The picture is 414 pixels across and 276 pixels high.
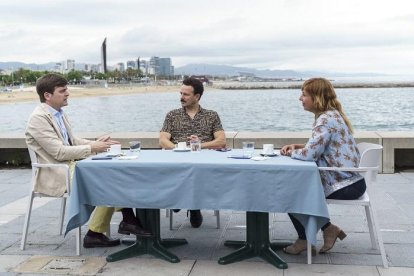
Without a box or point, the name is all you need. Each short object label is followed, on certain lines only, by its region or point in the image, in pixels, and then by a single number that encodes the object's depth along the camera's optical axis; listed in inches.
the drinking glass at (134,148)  172.9
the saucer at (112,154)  169.6
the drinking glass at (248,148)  168.4
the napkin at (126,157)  162.1
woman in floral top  155.6
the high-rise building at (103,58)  6230.3
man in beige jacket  174.4
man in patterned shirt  207.5
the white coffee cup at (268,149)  167.2
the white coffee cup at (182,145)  179.9
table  148.7
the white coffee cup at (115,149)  171.6
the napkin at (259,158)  156.9
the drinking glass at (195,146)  175.2
